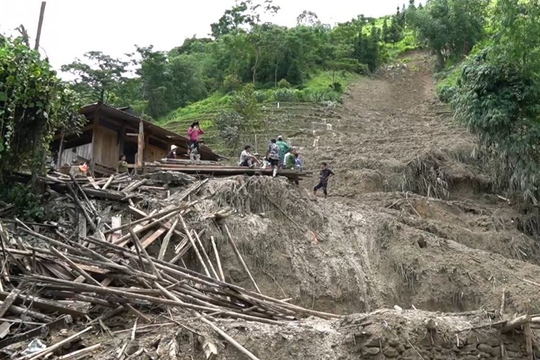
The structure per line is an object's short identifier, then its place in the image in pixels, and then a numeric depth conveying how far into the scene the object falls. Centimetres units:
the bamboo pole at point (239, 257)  1039
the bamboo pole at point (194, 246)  966
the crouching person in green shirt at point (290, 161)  1528
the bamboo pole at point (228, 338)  674
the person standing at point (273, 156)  1444
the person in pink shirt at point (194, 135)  1639
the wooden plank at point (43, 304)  740
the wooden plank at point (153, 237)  993
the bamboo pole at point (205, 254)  980
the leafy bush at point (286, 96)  3625
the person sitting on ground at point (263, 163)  1427
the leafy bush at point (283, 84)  3987
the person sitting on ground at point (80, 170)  1362
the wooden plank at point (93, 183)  1183
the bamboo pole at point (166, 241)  973
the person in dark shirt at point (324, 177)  1622
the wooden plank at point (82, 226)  1008
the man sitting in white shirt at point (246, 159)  1474
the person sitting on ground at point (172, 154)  1641
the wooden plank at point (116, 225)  999
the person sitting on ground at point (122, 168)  1510
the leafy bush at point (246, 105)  2892
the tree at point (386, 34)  5947
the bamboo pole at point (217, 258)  976
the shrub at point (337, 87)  3928
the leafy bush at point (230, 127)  2794
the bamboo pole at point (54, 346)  648
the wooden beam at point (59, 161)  1667
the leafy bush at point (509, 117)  1773
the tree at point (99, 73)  3688
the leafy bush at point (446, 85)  3475
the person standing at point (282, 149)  1550
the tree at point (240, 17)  4372
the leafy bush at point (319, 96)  3672
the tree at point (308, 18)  5894
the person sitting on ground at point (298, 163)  1520
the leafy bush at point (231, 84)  3947
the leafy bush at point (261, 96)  3612
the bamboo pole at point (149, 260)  798
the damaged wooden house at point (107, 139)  1823
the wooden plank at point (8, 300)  714
